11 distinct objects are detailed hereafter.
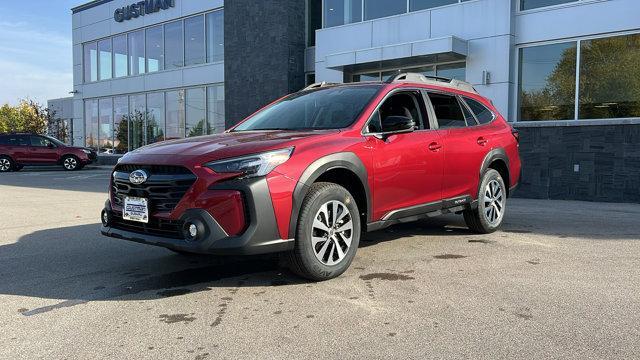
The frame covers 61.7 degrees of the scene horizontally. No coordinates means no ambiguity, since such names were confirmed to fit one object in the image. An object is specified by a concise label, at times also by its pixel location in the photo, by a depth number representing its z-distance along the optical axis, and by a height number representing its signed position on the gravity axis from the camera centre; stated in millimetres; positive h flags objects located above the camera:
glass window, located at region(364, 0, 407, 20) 14969 +3984
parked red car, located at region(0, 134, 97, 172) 22297 -304
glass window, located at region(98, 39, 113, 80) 27203 +4472
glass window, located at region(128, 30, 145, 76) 25109 +4417
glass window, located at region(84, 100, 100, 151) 28438 +1238
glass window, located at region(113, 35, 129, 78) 26211 +4437
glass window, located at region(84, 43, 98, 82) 28125 +4467
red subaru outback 3977 -247
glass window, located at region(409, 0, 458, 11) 14108 +3864
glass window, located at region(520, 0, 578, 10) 12430 +3431
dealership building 11453 +2457
